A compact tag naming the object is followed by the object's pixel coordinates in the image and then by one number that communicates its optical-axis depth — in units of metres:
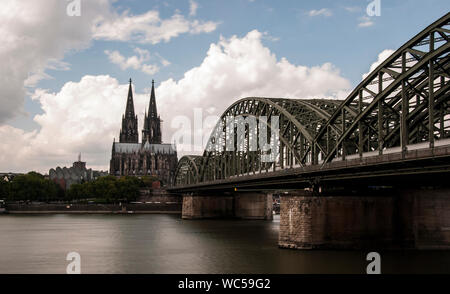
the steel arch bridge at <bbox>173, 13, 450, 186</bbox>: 37.88
